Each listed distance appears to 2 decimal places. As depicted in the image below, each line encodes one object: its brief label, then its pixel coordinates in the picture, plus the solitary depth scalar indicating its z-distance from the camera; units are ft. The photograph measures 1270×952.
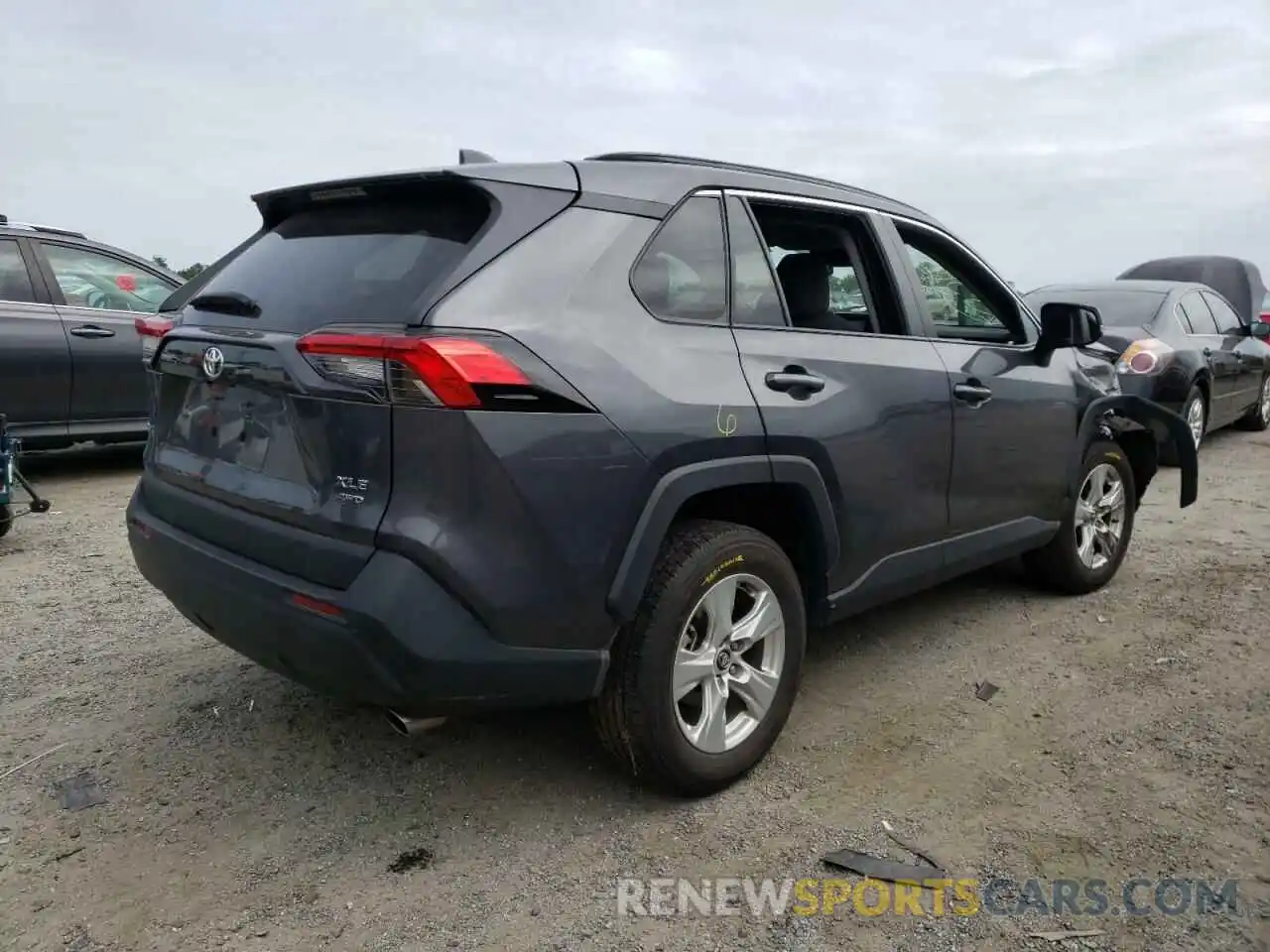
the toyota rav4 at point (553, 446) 7.20
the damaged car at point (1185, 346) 24.80
